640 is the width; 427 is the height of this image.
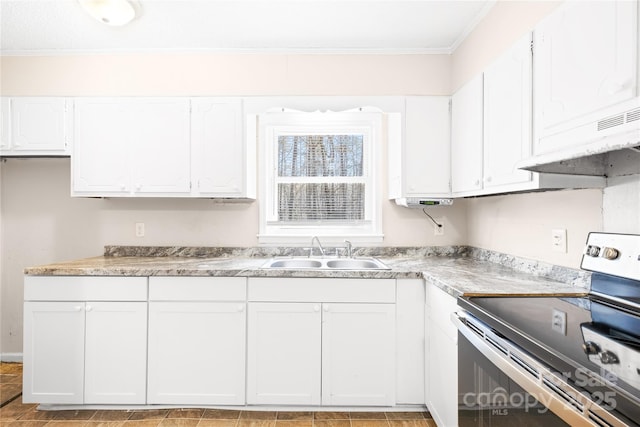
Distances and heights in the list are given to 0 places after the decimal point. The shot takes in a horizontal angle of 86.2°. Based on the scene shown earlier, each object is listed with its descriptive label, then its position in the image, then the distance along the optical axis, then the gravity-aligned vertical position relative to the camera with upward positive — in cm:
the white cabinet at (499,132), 149 +44
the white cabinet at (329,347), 203 -78
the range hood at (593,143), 97 +23
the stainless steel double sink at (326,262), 253 -35
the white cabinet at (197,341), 205 -76
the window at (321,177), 281 +32
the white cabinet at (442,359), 161 -73
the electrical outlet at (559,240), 166 -12
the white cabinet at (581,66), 100 +51
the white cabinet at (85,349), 206 -81
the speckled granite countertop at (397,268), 158 -32
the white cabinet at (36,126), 248 +64
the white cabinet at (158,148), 246 +47
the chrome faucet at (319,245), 263 -24
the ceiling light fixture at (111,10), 196 +120
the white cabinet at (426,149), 245 +48
